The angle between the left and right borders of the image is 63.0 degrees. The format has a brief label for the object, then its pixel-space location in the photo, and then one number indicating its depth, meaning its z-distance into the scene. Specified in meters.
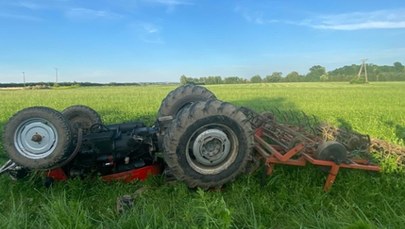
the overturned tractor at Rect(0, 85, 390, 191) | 3.28
